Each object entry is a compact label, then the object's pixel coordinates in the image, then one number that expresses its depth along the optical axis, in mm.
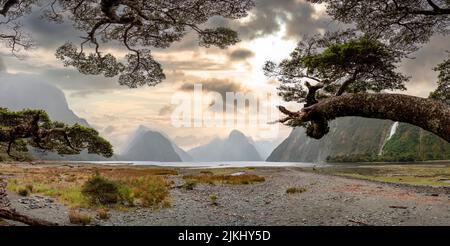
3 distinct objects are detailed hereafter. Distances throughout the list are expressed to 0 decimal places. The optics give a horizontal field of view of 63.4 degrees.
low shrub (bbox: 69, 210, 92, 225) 13727
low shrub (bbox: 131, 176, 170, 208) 19641
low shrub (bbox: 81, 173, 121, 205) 18828
